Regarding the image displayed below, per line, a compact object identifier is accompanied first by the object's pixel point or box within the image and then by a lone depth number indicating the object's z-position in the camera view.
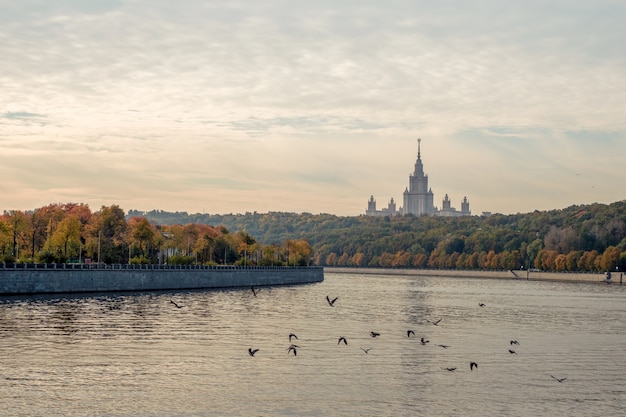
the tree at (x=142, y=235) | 176.30
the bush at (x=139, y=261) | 151.88
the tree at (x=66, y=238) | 163.12
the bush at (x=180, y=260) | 174.23
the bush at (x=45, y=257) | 130.75
